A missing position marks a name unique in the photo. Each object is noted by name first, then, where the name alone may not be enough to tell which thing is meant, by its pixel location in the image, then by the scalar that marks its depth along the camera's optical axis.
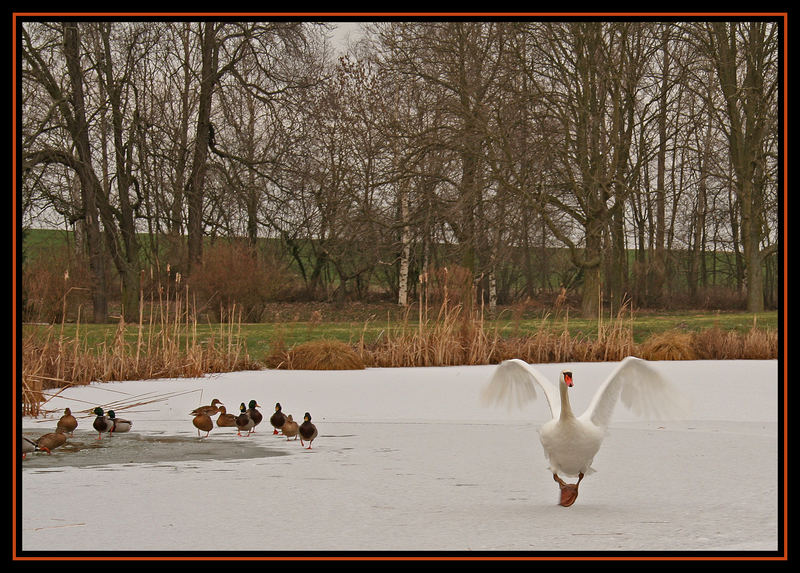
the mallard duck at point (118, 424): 16.17
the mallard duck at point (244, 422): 16.34
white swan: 10.30
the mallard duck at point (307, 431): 14.79
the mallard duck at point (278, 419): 16.56
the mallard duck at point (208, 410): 16.87
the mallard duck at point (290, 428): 15.60
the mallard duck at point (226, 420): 16.78
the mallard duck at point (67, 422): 15.74
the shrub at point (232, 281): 38.87
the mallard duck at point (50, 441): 14.13
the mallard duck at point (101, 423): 15.93
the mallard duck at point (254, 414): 16.76
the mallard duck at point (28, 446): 14.02
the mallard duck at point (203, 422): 16.00
